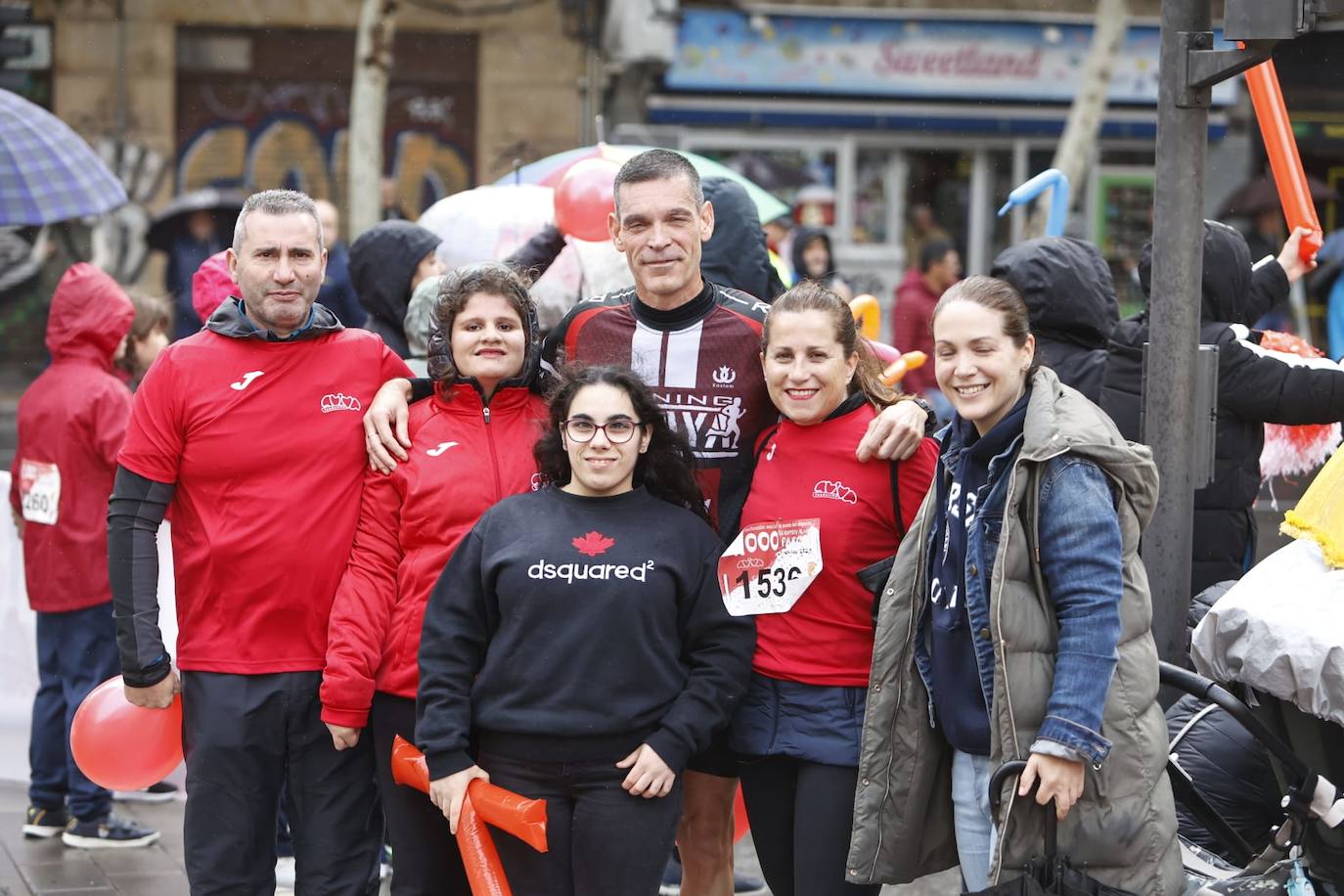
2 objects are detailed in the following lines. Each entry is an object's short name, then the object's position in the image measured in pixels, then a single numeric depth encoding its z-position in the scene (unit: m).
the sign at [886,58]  19.05
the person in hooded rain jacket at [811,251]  12.28
